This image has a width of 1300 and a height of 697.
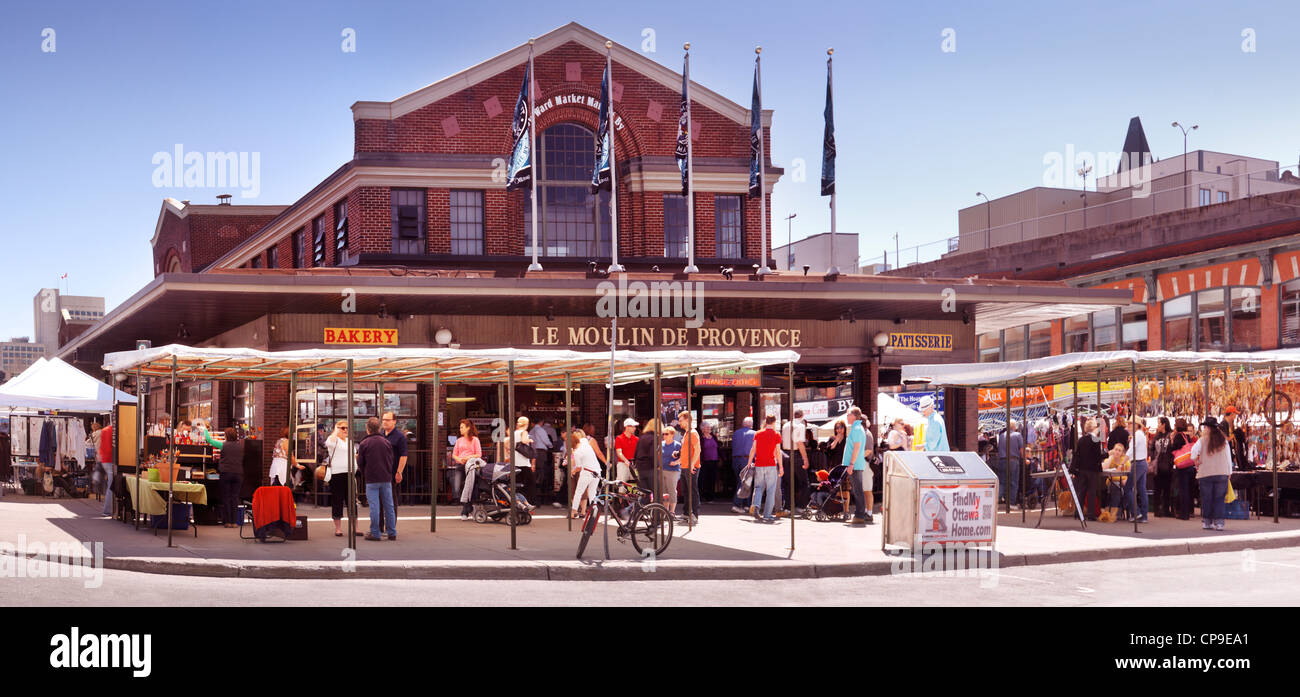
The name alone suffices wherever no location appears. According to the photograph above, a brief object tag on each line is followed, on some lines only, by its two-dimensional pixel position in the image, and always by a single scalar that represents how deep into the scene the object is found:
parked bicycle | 15.32
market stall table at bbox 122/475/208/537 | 18.00
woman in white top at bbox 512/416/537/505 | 21.78
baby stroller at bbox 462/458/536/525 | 20.38
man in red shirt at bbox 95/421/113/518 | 23.21
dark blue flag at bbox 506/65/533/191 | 26.75
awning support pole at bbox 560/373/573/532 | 19.27
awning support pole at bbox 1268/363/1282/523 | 20.11
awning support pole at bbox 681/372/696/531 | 19.69
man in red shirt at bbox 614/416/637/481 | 21.88
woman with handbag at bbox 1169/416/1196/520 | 21.33
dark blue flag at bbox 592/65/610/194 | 27.20
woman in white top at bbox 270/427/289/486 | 18.17
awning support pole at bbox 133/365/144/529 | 18.28
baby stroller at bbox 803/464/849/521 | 21.59
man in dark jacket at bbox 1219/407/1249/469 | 22.65
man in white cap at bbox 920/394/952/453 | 20.22
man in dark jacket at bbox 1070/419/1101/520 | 20.70
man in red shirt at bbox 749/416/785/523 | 21.06
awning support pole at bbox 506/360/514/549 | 16.16
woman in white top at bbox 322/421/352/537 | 17.91
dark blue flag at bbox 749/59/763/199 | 27.78
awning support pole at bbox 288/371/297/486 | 18.44
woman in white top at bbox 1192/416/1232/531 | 19.36
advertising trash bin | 15.97
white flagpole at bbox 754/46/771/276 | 27.93
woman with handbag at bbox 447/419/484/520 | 21.05
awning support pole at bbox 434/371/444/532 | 19.08
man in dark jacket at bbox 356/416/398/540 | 17.23
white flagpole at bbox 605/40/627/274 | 26.45
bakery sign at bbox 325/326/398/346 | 24.17
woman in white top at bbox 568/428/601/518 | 20.14
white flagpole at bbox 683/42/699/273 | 26.67
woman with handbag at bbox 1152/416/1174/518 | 21.83
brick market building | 23.84
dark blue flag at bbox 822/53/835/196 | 27.19
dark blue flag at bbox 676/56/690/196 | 27.50
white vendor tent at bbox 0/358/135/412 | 26.14
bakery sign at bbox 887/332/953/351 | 26.78
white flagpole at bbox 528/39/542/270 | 26.03
